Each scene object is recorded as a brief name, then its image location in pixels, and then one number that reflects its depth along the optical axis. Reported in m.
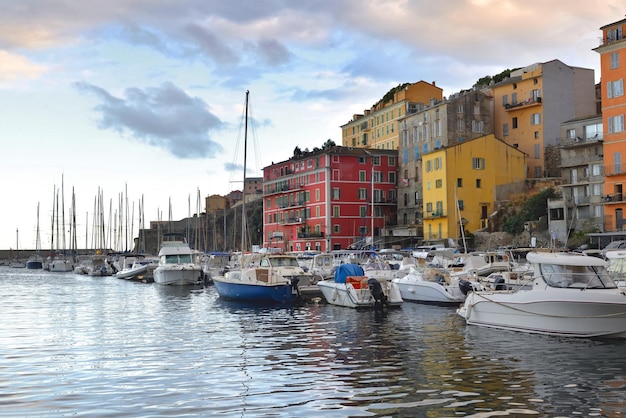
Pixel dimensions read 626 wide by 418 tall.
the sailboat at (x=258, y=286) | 37.62
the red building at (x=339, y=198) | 94.50
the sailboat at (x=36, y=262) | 129.25
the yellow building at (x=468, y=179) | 80.50
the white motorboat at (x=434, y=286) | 35.97
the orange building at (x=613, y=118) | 63.44
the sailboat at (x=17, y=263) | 142.88
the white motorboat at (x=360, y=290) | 33.25
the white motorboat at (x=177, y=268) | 58.94
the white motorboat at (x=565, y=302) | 21.89
